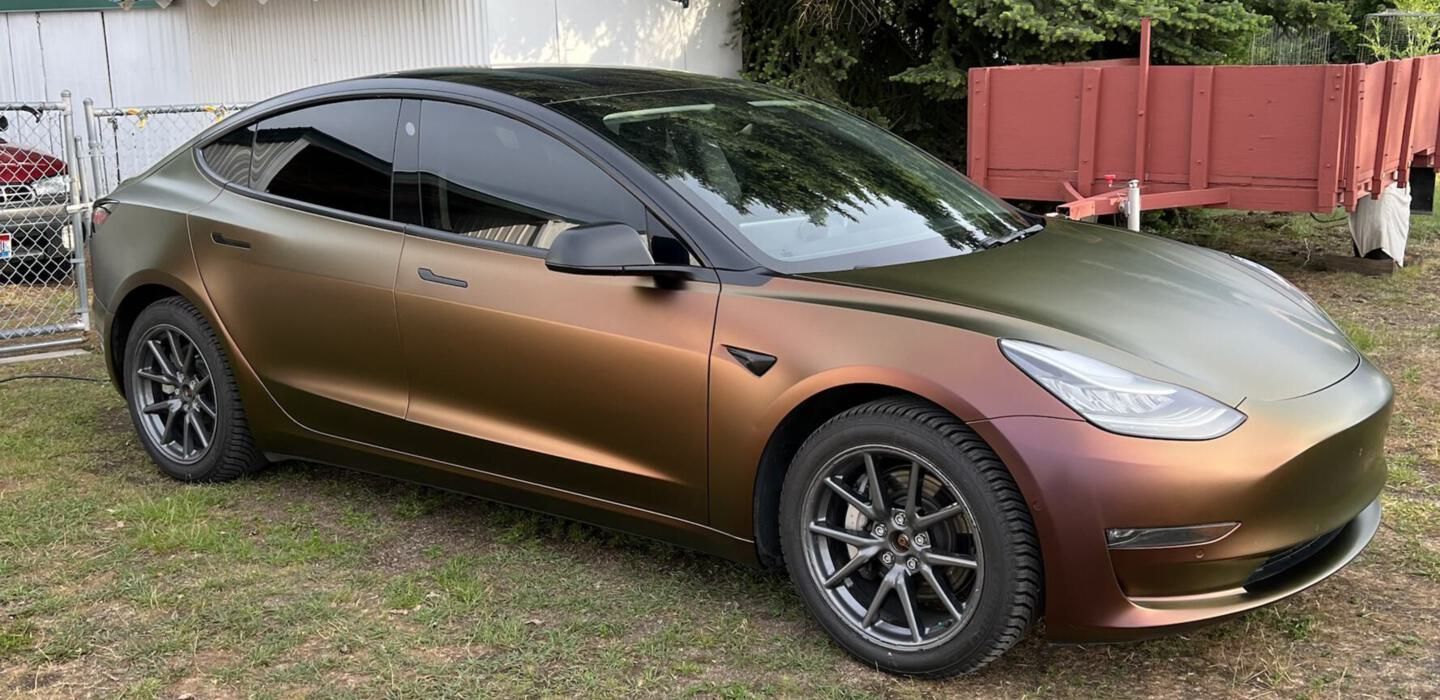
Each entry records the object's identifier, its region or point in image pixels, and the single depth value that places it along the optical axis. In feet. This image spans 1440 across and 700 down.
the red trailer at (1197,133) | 25.71
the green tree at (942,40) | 33.14
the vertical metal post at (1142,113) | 26.81
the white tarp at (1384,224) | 29.53
